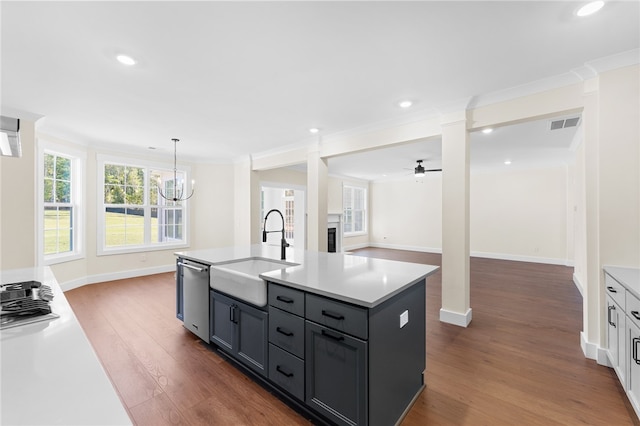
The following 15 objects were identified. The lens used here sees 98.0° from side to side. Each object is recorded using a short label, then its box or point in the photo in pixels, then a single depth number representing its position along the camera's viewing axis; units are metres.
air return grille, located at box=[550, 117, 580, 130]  3.86
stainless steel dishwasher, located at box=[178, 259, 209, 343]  2.77
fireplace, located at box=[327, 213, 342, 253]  8.69
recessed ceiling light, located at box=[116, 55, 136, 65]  2.33
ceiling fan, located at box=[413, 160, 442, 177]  6.23
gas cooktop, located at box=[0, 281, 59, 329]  1.18
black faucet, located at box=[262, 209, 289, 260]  2.74
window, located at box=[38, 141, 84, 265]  4.27
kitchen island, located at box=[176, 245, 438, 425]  1.57
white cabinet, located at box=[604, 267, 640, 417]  1.77
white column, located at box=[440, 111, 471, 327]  3.26
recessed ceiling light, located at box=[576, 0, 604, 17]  1.75
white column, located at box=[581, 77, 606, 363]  2.48
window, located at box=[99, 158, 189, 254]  5.40
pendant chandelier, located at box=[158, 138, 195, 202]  6.07
